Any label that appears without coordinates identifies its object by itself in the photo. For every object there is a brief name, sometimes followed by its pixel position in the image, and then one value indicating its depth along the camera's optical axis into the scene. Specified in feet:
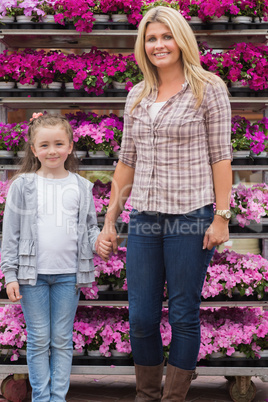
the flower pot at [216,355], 13.71
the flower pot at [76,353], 13.81
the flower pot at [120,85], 13.94
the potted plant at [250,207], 13.53
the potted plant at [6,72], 13.87
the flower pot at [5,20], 13.87
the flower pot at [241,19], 13.80
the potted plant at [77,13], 13.32
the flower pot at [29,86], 14.07
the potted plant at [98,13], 13.84
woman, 9.95
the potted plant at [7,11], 13.82
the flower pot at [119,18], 13.80
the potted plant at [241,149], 13.76
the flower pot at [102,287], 13.58
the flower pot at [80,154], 13.85
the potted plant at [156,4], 13.74
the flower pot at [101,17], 13.87
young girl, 11.33
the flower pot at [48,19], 13.82
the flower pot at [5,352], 13.78
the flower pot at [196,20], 13.80
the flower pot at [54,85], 14.07
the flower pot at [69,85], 13.99
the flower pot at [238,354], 13.80
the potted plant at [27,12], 13.65
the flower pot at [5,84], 14.12
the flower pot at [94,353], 13.82
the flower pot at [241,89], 13.89
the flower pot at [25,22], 13.79
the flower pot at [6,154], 13.99
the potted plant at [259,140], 13.73
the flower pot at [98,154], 13.87
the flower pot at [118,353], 13.75
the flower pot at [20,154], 13.96
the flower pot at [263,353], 13.85
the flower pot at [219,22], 13.76
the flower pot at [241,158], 13.76
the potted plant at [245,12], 13.74
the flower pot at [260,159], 13.83
